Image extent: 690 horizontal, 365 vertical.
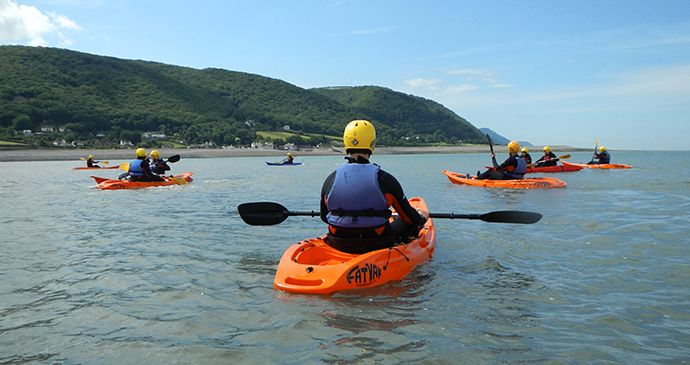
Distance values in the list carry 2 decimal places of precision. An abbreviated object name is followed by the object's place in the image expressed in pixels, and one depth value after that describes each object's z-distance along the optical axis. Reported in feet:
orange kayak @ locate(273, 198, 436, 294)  17.78
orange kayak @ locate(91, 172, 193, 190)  64.23
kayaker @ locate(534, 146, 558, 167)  92.79
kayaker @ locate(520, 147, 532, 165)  79.30
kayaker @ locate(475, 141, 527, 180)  63.07
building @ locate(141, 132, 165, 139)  379.20
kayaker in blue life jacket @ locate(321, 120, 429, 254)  18.83
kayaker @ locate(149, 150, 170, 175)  73.72
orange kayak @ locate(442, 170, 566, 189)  61.16
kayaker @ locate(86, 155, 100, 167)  121.97
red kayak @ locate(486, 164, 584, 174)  89.21
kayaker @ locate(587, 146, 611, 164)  109.19
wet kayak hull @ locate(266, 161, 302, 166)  159.80
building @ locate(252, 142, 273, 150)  408.87
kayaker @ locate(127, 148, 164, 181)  65.62
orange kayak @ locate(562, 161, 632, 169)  105.81
